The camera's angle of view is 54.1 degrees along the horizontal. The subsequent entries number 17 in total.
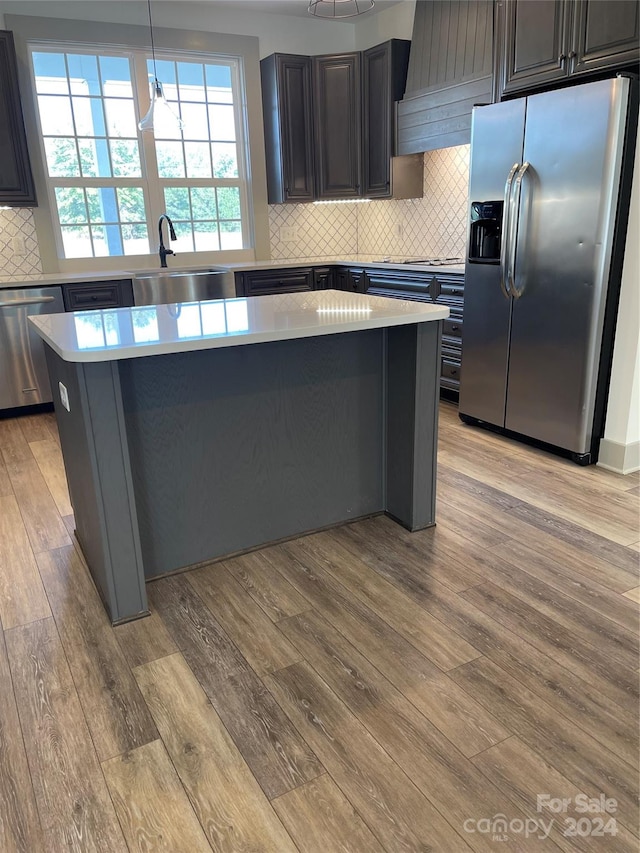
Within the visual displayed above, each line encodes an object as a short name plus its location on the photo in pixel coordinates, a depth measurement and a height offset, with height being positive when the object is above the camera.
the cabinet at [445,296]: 4.12 -0.44
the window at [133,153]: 4.67 +0.65
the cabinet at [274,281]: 4.93 -0.36
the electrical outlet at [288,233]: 5.59 +0.00
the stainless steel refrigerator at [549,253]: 2.89 -0.13
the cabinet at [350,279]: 5.04 -0.37
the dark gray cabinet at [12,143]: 4.14 +0.64
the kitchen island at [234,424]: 2.01 -0.68
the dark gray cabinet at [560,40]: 2.81 +0.86
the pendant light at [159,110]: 3.33 +0.65
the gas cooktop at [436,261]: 4.48 -0.23
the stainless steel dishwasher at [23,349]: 4.21 -0.71
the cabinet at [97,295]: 4.36 -0.38
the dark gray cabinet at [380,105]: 4.69 +0.94
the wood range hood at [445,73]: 3.85 +0.99
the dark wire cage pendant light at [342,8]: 4.62 +1.65
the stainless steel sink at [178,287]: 4.14 -0.32
